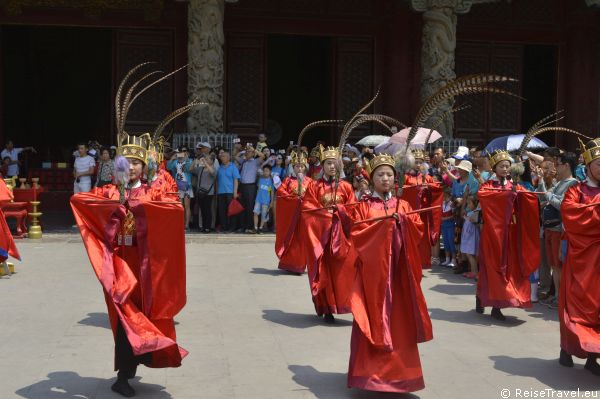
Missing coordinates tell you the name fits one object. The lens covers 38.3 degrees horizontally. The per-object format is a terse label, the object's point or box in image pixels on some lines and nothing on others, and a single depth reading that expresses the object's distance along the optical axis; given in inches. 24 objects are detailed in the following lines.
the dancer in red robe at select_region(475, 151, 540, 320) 342.3
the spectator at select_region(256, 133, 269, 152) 670.5
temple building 706.2
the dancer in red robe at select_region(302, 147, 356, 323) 336.5
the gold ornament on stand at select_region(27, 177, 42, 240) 580.7
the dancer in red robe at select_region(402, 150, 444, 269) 458.0
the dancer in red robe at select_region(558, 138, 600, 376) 259.0
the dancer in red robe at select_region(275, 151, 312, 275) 447.8
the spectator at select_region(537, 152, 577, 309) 337.1
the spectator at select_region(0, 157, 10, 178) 721.6
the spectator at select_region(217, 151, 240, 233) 621.3
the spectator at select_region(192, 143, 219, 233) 619.8
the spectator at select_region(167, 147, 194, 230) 622.2
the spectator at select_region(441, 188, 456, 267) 483.2
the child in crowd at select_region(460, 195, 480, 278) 427.8
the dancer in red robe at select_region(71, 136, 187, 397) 235.0
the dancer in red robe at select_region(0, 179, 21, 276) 417.1
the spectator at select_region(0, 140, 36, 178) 730.8
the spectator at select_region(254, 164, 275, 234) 623.2
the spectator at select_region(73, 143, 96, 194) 631.8
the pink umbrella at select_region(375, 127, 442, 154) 534.9
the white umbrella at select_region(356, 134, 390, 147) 684.7
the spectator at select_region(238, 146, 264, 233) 631.8
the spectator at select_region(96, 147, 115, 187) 581.9
